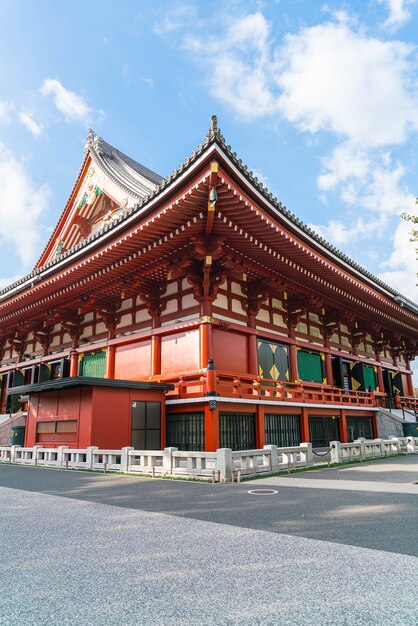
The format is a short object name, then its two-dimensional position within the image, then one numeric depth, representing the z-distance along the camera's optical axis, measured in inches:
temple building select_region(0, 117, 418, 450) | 495.5
